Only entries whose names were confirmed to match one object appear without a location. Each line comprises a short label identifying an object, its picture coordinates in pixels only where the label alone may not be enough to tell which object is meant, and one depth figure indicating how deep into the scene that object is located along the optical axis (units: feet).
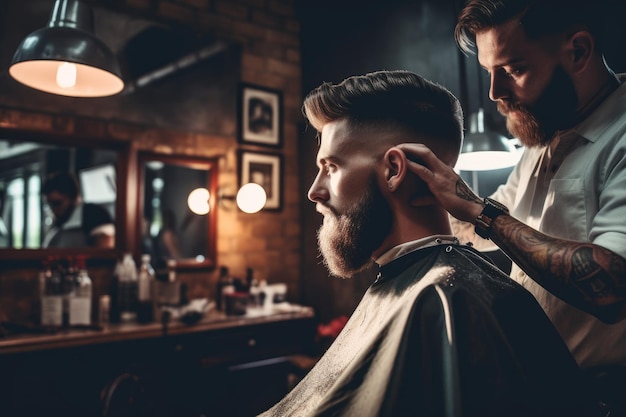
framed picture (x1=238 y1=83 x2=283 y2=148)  12.32
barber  3.29
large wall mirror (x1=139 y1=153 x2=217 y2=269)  10.37
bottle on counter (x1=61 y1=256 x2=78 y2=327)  8.16
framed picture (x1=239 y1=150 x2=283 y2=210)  12.30
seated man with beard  2.83
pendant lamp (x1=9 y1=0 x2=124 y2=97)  6.08
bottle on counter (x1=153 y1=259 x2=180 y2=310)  9.12
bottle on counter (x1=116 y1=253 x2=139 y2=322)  8.96
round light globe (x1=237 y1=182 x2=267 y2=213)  10.67
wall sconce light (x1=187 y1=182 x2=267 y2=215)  10.68
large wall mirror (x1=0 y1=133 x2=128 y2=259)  8.55
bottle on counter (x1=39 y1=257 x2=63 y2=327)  8.01
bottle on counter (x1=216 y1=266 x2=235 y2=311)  10.48
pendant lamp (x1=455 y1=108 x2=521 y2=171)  6.76
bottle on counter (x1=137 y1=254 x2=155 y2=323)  8.75
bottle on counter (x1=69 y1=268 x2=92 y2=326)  8.09
